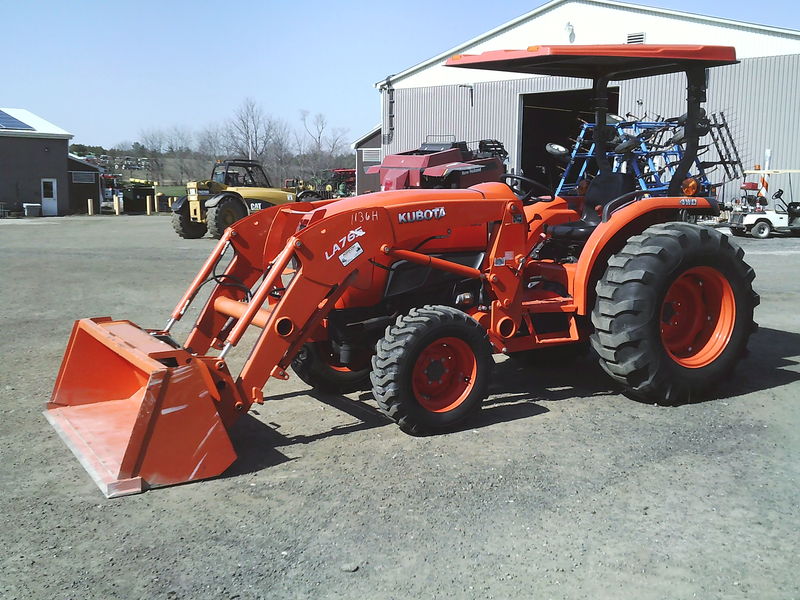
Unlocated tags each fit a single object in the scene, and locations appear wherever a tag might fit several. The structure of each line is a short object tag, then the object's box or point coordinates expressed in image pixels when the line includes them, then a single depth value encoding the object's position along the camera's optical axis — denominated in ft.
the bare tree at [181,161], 201.46
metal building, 69.82
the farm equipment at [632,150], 19.16
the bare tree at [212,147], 203.92
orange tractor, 14.11
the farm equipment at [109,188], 144.91
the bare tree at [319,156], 198.59
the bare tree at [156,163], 198.78
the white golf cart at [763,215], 65.26
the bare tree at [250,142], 193.06
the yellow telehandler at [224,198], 61.16
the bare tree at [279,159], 182.91
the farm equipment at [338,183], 115.24
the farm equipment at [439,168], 54.29
